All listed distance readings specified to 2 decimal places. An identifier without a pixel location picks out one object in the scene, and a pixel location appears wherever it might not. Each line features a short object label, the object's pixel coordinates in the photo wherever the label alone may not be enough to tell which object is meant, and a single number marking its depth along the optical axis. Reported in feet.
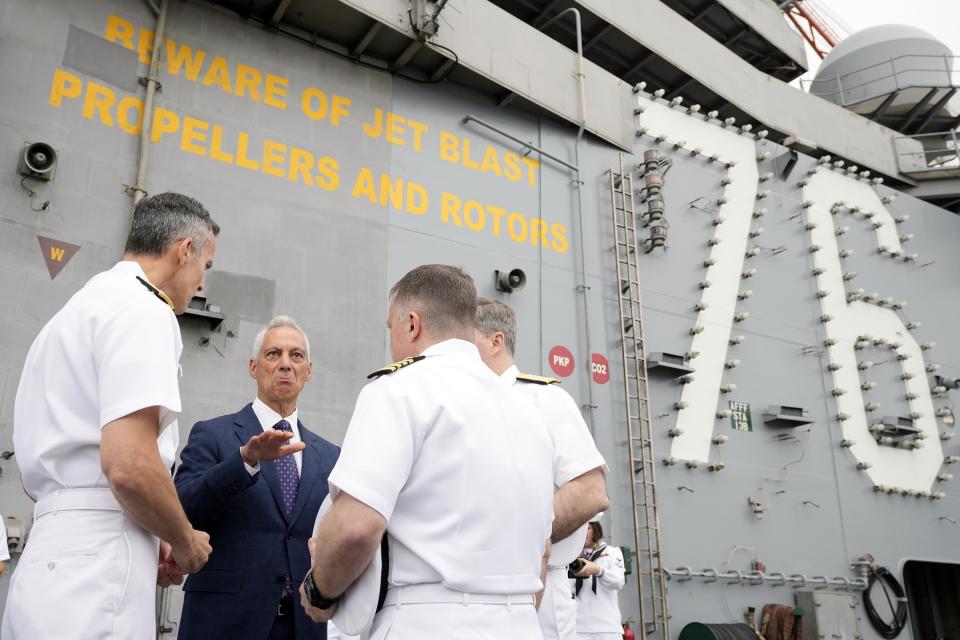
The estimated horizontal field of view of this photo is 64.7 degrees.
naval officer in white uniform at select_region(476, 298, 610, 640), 9.49
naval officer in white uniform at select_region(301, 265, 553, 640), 6.06
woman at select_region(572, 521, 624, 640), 18.32
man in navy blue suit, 9.14
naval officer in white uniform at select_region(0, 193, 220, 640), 6.36
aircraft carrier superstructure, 22.07
